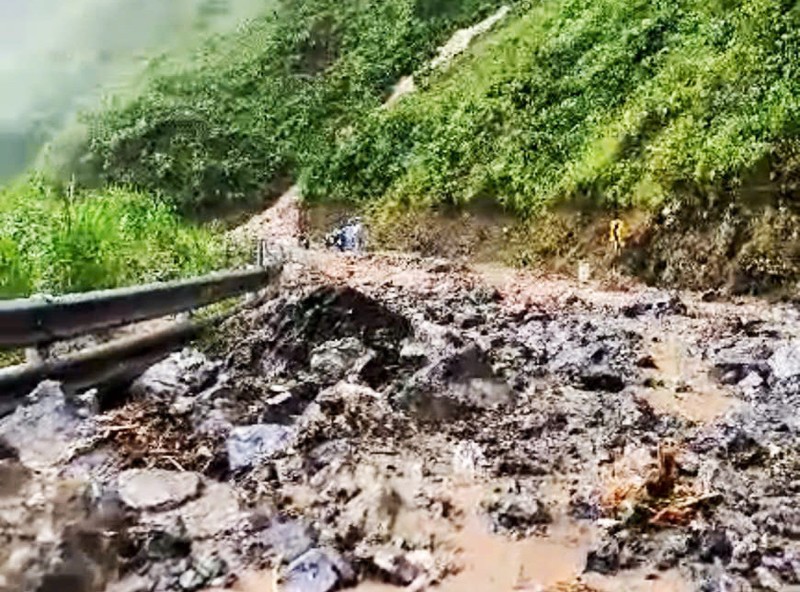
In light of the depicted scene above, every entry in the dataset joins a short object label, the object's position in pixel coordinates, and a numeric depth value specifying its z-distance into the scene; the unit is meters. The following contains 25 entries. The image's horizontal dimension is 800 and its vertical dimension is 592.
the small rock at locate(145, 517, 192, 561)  3.76
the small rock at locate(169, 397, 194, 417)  5.63
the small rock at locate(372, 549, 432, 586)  3.79
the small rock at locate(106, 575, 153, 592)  3.49
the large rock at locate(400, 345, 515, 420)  5.98
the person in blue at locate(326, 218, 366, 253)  24.14
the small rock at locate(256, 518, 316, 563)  3.93
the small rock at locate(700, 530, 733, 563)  3.91
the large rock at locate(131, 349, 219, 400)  6.14
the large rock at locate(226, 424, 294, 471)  4.97
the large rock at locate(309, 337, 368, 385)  6.68
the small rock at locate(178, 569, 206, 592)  3.64
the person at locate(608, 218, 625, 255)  17.17
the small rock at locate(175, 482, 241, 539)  4.05
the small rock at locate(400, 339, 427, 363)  7.01
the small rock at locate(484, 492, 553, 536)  4.37
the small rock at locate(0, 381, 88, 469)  4.42
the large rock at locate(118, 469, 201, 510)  4.22
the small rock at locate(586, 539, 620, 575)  3.93
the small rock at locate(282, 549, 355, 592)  3.67
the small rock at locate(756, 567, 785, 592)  3.63
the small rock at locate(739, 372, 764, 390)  7.65
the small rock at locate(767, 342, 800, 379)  7.80
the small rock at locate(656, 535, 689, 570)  3.91
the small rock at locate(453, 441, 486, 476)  5.09
